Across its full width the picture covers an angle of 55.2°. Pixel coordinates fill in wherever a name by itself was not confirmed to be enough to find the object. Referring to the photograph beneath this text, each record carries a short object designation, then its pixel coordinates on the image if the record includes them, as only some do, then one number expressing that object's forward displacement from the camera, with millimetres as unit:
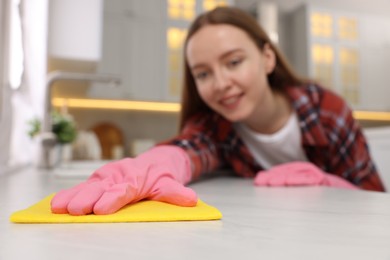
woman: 839
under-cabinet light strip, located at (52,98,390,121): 2980
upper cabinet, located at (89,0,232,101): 2934
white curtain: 1437
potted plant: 1337
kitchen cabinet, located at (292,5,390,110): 3570
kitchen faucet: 1190
